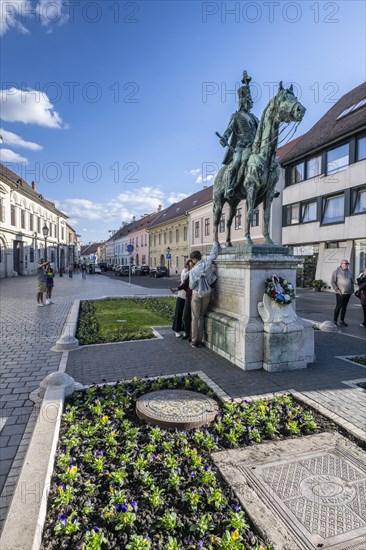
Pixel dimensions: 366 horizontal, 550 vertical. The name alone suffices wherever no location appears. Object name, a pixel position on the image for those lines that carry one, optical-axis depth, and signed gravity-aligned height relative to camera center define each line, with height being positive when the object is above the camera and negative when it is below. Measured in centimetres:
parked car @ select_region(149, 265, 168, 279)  4204 -132
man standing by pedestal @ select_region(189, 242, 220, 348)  657 -71
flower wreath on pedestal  533 -46
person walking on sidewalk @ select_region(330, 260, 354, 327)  946 -68
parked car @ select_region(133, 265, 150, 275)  4681 -119
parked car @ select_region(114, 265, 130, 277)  4388 -128
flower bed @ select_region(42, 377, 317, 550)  209 -174
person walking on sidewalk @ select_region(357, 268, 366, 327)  943 -77
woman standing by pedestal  743 -109
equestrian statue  543 +207
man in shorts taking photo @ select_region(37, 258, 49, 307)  1270 -61
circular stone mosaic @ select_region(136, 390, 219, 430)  348 -170
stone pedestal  529 -105
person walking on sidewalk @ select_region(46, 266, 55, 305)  1386 -91
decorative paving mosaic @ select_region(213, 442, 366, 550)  212 -175
